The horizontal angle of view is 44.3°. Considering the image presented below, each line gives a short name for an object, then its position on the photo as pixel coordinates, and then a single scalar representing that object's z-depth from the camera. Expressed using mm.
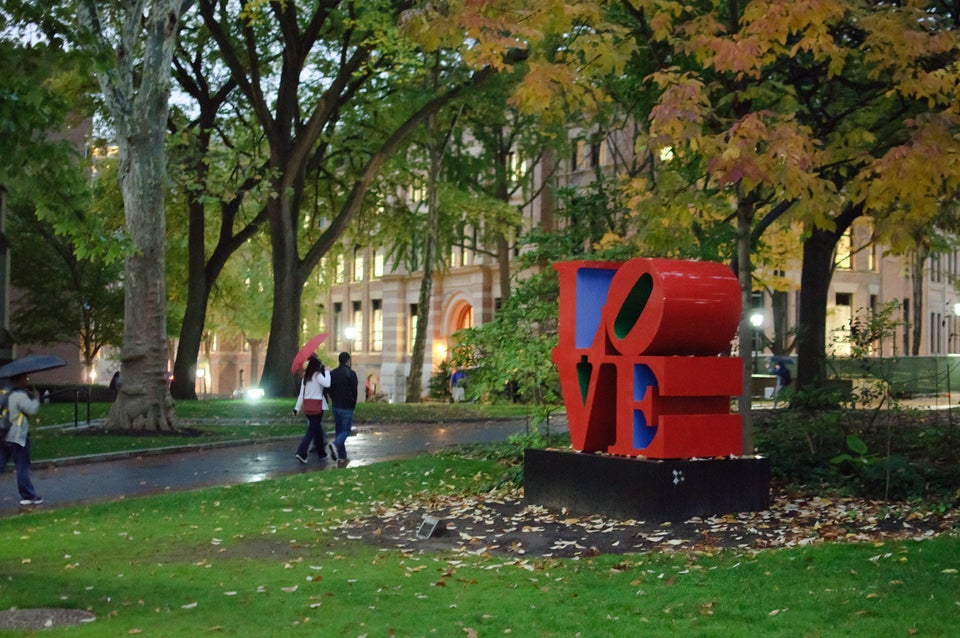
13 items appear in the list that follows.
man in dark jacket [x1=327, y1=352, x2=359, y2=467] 19406
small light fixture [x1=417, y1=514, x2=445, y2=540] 11578
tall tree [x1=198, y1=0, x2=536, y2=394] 29922
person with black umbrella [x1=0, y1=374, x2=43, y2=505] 14125
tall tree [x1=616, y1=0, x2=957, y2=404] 11398
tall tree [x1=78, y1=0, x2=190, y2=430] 22828
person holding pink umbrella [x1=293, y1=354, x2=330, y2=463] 19266
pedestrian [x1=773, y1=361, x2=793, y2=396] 34438
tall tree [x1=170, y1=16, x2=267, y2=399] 33625
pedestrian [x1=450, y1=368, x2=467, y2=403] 37912
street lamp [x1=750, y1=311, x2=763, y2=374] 36438
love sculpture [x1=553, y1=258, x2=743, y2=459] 12086
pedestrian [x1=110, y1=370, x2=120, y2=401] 43375
